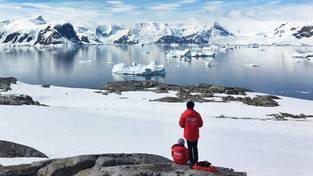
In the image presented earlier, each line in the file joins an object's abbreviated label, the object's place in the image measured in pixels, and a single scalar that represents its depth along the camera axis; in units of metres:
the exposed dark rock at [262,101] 28.88
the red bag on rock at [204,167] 7.05
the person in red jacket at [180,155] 7.77
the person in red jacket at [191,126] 8.77
